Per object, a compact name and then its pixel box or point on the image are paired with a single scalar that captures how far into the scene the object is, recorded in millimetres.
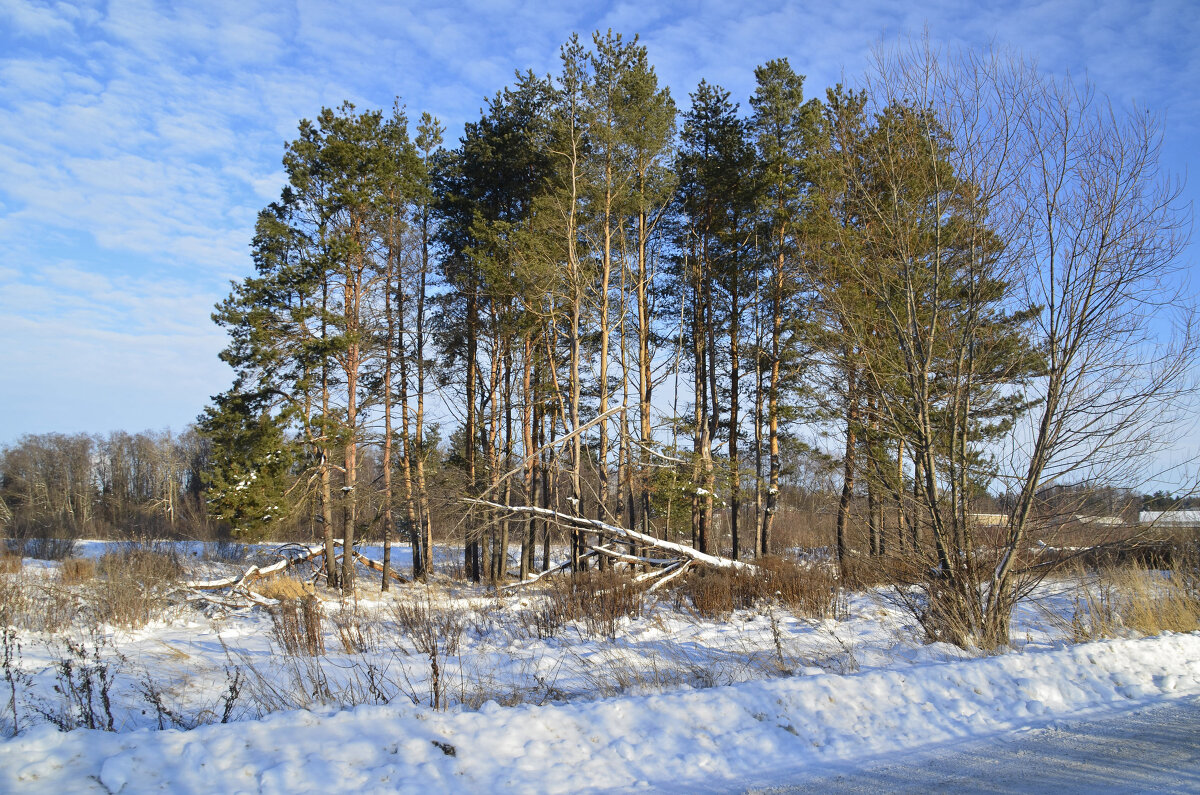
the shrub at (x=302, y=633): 7453
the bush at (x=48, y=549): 25578
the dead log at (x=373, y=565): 21444
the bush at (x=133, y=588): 10258
